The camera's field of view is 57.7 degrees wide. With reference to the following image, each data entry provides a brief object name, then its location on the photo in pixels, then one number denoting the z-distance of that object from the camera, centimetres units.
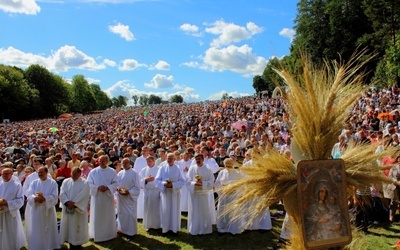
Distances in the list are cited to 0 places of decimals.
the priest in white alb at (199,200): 975
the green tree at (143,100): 19212
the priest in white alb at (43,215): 872
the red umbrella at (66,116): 5698
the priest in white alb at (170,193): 990
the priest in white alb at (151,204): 1041
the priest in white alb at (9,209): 848
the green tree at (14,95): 7262
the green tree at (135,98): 18652
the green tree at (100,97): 14538
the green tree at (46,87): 8869
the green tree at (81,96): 11014
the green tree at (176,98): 18144
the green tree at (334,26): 5412
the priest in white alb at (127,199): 985
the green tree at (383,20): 4519
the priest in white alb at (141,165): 1189
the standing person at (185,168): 1176
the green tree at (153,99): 19340
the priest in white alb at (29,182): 893
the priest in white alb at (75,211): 896
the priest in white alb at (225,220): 962
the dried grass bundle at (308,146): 339
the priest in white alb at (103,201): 946
